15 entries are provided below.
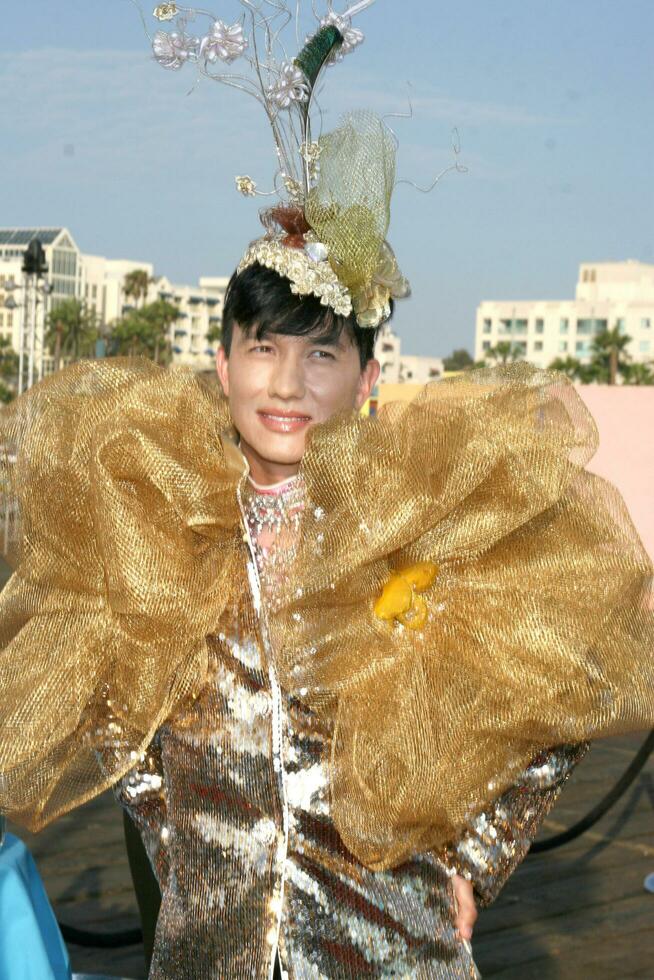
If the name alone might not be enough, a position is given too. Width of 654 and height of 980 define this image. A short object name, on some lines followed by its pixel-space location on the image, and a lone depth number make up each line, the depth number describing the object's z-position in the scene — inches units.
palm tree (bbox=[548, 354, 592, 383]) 3179.1
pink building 377.4
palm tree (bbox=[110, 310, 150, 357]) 3193.9
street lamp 737.0
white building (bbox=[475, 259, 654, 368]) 4466.0
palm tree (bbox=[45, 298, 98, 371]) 3363.7
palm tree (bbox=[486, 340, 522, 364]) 3613.2
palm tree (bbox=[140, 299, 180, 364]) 3221.0
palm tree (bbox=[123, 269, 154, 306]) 3437.5
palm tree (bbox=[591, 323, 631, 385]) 3211.1
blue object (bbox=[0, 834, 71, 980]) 86.2
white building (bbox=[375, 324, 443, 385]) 4581.7
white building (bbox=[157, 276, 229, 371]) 5098.4
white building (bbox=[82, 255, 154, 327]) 5713.6
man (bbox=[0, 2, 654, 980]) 76.1
